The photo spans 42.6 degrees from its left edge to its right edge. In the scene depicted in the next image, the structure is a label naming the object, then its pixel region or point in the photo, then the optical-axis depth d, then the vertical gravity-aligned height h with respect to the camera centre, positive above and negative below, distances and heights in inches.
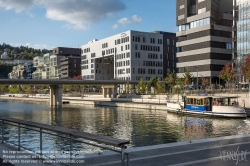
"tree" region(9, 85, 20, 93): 7675.7 -110.3
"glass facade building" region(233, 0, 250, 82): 3388.3 +553.7
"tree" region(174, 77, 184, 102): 3265.5 -14.0
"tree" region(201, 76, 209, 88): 3503.9 +35.2
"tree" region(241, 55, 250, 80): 2755.9 +148.2
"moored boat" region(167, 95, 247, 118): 1788.9 -131.0
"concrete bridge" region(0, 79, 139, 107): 3280.0 +25.1
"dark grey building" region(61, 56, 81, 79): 7691.9 +464.2
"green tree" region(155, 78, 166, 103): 3597.2 -31.3
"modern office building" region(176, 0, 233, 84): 3671.3 +576.9
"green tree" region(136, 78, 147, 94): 3900.1 -22.0
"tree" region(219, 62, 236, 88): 3179.1 +112.8
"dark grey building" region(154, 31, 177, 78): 5413.4 +568.9
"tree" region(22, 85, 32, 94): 6980.8 -79.4
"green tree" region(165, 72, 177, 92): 3730.3 +62.6
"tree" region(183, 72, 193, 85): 3503.9 +78.5
